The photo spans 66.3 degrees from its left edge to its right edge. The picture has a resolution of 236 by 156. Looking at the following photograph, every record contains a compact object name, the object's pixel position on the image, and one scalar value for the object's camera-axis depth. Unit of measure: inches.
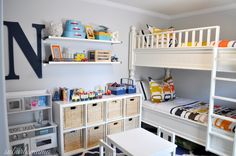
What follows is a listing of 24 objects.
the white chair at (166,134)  83.3
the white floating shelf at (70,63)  93.7
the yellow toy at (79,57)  105.8
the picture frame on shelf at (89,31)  107.7
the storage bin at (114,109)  111.9
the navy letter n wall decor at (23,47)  90.1
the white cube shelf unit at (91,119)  95.7
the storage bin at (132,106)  120.6
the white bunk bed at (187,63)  86.4
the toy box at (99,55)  110.0
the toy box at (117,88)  118.8
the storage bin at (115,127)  113.7
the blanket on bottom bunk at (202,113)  87.5
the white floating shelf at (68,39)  94.8
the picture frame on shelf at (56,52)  97.3
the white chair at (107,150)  70.1
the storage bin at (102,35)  111.3
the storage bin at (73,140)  97.4
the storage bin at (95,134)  105.3
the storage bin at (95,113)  104.2
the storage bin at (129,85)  123.9
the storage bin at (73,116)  95.8
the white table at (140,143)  69.8
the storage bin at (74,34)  99.7
